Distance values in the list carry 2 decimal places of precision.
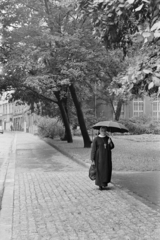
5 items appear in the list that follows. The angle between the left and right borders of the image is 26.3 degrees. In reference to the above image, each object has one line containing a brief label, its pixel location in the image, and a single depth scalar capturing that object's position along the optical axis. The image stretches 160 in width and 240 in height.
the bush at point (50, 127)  35.09
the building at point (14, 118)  69.56
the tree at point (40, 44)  16.59
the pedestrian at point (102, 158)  8.09
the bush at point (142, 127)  41.97
